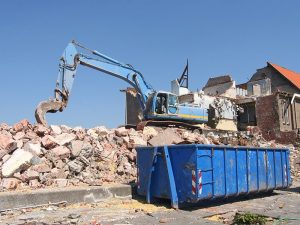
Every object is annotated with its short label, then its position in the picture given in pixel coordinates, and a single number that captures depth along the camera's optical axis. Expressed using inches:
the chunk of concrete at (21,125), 535.8
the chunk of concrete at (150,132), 672.1
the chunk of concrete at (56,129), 552.5
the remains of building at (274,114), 1103.6
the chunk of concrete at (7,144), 476.4
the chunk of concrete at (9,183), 415.8
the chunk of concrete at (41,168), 458.0
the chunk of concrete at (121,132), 616.9
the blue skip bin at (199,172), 374.6
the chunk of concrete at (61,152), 493.0
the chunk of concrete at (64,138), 517.4
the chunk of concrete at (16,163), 436.8
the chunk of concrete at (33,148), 474.0
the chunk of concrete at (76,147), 505.4
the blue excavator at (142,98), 649.0
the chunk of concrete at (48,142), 499.2
